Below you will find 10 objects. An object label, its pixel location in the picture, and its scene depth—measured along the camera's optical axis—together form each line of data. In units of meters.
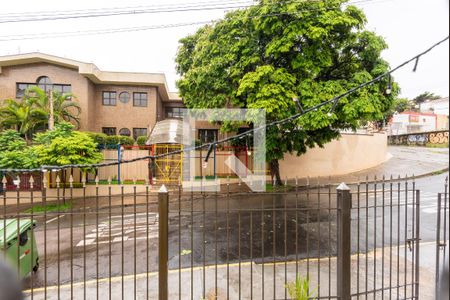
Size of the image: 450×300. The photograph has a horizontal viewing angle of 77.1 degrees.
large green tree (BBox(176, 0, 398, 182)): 10.59
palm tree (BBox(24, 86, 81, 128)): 16.50
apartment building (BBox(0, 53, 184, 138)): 18.58
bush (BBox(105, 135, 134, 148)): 16.84
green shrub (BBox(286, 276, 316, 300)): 3.50
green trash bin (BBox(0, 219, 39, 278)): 4.43
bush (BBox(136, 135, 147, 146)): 17.95
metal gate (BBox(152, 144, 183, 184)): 15.67
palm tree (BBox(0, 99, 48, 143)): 15.73
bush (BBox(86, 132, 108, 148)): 16.45
